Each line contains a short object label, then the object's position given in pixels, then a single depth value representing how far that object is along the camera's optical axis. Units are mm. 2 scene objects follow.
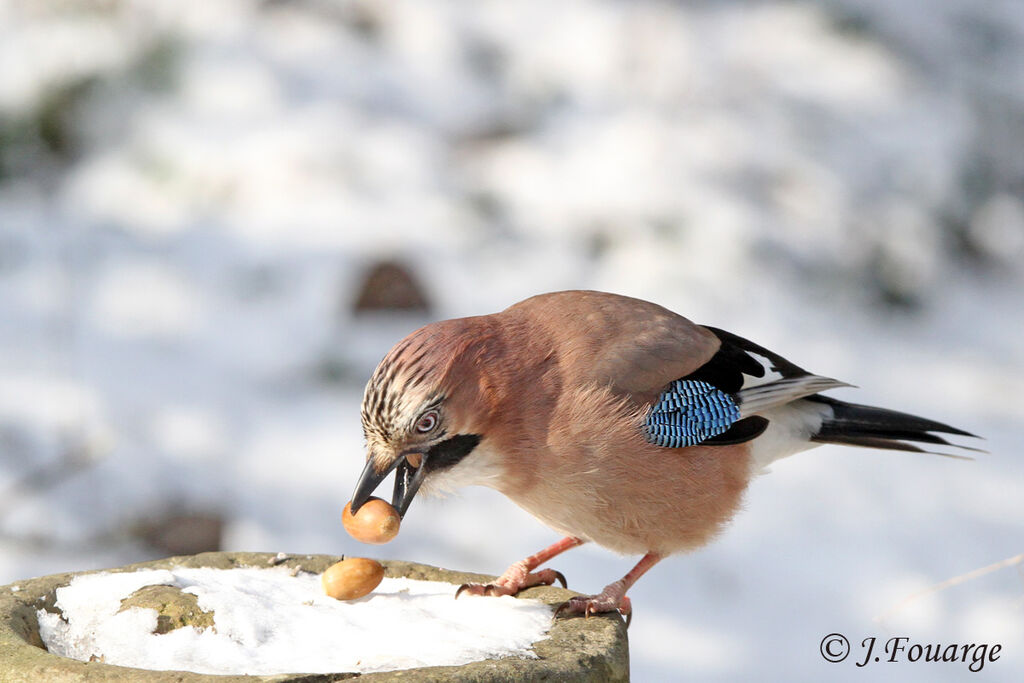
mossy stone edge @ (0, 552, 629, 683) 4469
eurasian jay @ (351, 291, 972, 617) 5660
